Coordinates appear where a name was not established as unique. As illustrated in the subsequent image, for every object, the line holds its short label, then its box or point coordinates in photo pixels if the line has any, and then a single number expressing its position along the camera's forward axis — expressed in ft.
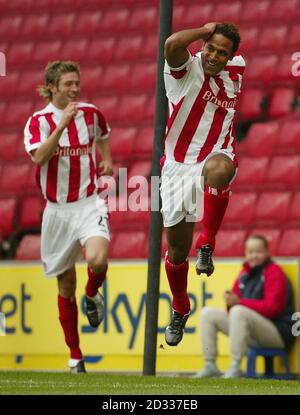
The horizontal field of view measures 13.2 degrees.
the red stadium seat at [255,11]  43.09
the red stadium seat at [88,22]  47.55
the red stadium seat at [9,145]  44.75
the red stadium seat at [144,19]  45.93
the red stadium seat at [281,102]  39.73
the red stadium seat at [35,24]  48.37
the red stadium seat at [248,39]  42.24
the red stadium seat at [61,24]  48.08
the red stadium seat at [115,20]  46.65
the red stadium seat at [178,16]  44.86
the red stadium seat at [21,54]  47.85
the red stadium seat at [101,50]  46.11
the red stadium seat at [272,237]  35.45
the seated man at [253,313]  29.25
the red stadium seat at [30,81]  46.57
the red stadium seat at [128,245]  37.37
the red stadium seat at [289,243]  35.19
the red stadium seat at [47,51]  47.26
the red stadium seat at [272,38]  41.70
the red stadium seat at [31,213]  40.88
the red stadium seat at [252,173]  38.17
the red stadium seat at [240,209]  37.17
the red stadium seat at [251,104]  40.45
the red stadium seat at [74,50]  46.83
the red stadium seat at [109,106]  43.47
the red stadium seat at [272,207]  36.68
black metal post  26.30
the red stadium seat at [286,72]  40.06
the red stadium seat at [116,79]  44.37
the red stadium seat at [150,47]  44.70
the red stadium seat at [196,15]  44.37
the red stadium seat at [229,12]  43.57
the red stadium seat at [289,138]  38.32
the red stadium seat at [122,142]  41.78
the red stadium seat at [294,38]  41.06
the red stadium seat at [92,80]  44.98
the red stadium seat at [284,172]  37.55
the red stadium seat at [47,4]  49.11
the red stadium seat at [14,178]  42.55
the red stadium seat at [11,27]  48.88
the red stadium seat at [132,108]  42.80
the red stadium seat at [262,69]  40.83
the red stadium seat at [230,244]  35.83
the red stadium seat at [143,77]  43.68
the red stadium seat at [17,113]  45.39
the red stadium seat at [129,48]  45.24
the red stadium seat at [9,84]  47.11
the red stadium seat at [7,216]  40.83
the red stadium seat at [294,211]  36.47
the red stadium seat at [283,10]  42.45
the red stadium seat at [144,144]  41.27
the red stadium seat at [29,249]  38.55
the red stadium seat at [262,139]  39.06
